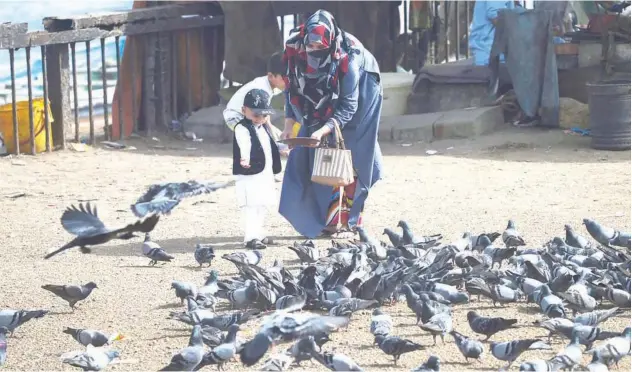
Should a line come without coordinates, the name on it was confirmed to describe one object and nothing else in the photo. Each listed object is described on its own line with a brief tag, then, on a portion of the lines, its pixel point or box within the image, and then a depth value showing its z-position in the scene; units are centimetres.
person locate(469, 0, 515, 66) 2768
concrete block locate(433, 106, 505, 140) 2524
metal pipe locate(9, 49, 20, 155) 2299
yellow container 2377
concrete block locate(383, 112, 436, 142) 2541
